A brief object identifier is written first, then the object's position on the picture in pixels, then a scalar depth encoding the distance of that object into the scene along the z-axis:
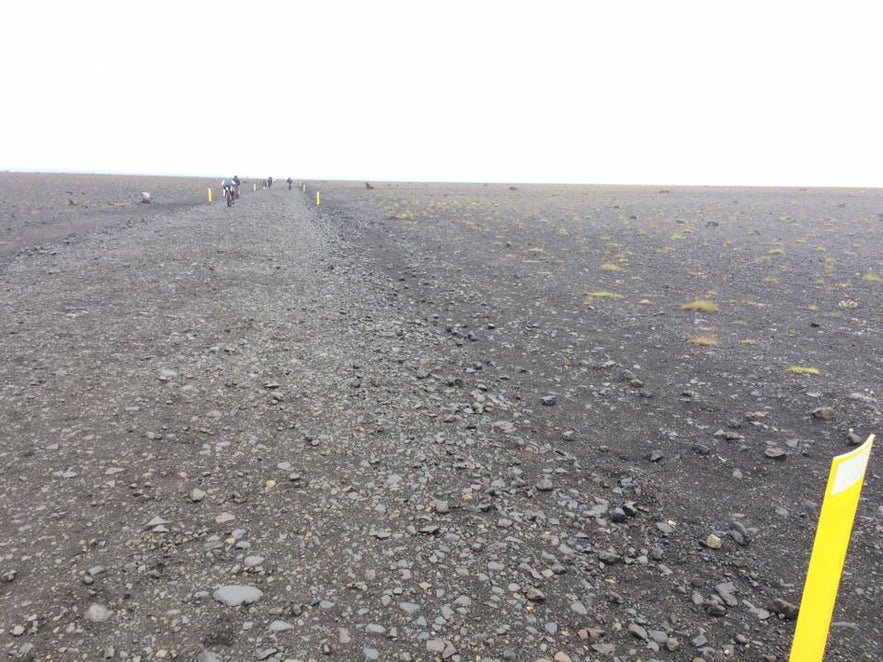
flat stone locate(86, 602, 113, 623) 3.73
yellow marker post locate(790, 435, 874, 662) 2.48
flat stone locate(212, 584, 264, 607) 3.98
